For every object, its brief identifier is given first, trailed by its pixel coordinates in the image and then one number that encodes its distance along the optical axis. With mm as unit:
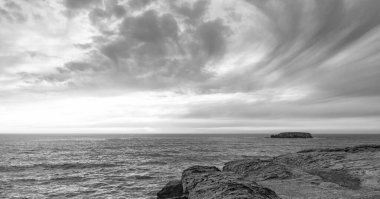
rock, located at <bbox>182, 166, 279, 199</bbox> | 8886
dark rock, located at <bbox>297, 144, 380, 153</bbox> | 25477
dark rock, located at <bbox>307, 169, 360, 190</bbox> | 14814
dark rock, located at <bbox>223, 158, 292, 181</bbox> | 16641
